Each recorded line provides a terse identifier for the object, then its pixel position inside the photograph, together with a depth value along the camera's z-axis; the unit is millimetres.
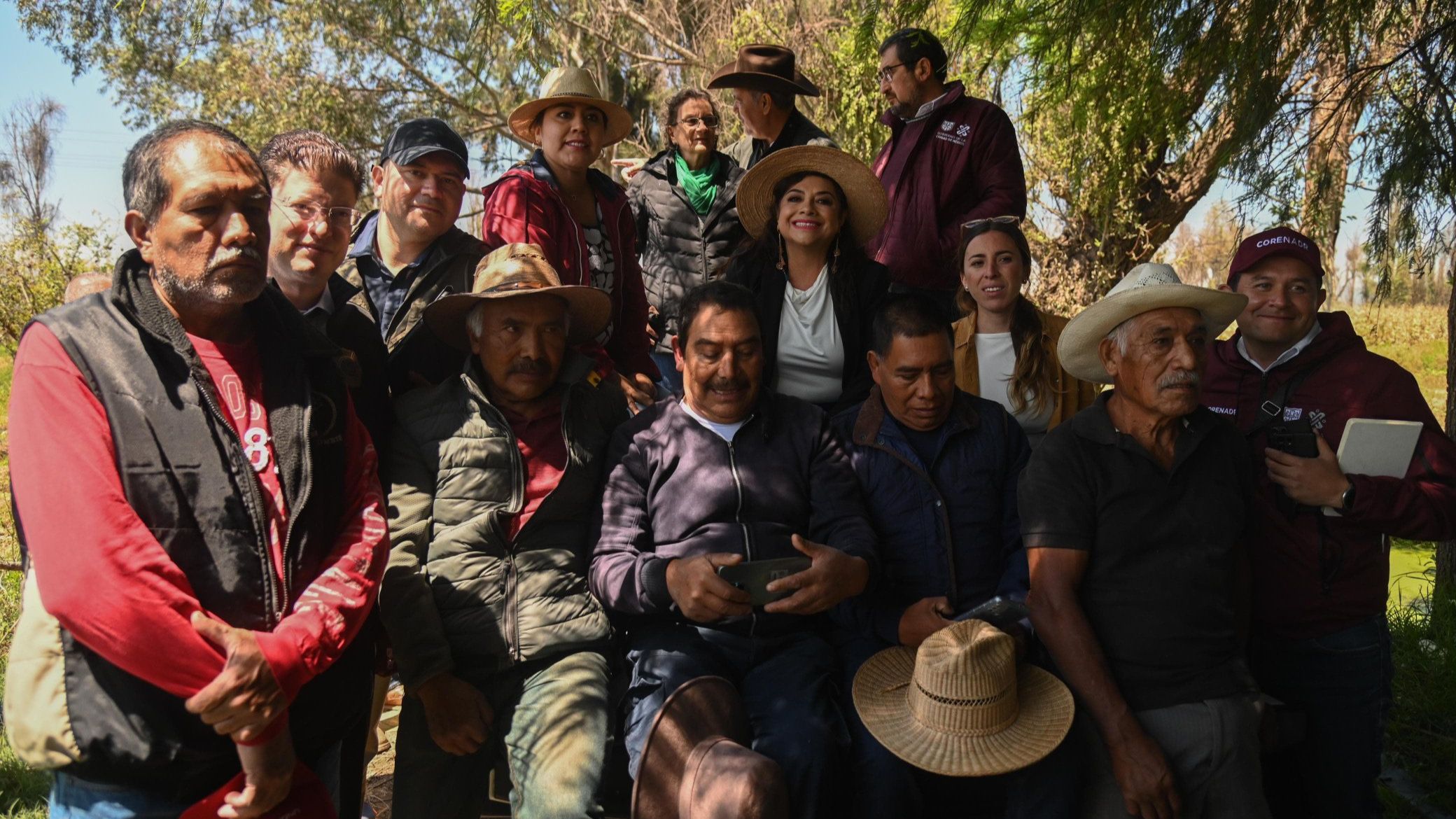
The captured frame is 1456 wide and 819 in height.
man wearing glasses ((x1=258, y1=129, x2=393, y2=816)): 2998
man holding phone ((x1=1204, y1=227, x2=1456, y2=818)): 2967
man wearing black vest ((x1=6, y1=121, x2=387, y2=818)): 1995
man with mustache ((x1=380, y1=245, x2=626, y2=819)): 2934
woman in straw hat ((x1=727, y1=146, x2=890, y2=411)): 3943
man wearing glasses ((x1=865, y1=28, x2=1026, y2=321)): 4496
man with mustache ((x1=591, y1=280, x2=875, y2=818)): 2896
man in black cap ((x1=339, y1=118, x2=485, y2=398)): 3459
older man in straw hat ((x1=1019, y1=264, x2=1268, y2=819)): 2752
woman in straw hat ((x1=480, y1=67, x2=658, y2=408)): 4008
